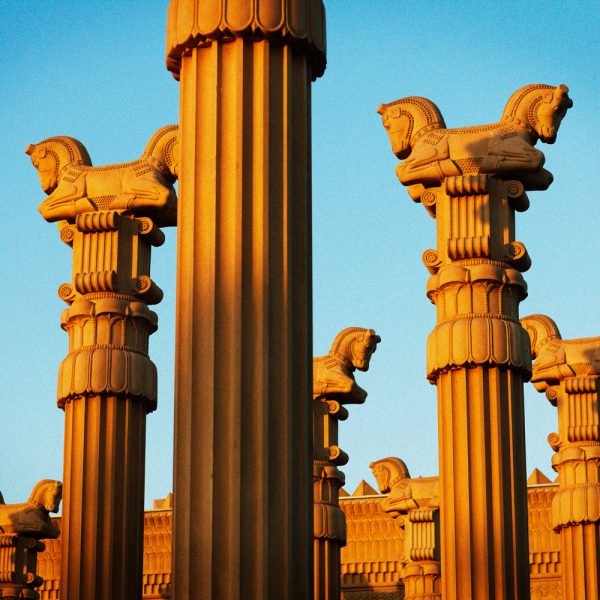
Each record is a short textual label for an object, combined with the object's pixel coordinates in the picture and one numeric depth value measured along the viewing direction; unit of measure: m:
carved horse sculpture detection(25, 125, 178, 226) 22.83
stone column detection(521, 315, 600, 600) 29.27
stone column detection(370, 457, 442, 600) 32.22
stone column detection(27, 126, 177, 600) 21.25
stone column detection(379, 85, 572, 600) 20.83
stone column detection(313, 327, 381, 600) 29.97
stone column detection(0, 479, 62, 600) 32.03
